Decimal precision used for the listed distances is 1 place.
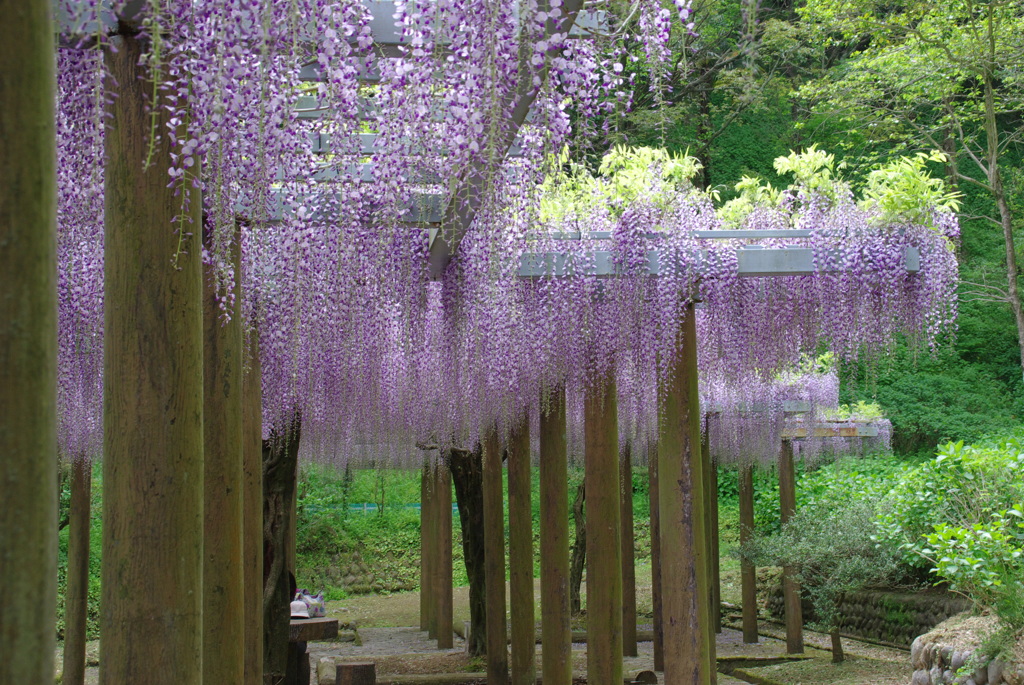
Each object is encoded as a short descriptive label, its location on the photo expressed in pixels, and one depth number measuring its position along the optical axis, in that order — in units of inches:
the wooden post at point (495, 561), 334.3
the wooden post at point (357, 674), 290.5
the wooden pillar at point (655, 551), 401.7
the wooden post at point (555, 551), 278.1
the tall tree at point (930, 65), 447.8
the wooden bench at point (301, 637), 290.8
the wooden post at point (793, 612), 430.0
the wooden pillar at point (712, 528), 445.6
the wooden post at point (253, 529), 182.4
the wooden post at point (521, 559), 299.9
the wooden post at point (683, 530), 227.1
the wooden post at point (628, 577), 424.5
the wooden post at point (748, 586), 465.7
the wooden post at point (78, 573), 303.9
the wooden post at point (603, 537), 272.8
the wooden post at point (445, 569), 447.8
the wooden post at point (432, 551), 495.5
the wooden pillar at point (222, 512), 137.4
